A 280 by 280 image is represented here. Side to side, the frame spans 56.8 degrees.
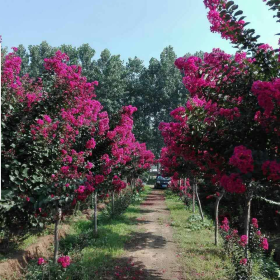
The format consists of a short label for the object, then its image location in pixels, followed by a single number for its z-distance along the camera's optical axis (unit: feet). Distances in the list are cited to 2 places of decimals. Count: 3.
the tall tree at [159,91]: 119.55
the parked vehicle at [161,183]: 86.63
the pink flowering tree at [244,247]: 14.11
